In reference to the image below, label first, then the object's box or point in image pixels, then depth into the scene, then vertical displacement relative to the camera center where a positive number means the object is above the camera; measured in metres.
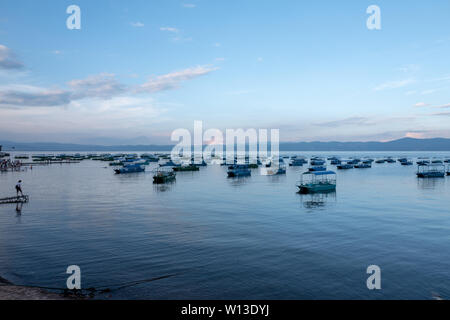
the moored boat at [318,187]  51.88 -5.85
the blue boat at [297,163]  140.44 -3.90
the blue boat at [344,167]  117.75 -5.01
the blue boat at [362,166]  121.38 -4.85
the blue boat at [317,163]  134.34 -3.85
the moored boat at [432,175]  80.00 -5.79
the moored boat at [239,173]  81.49 -4.93
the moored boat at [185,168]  102.50 -4.28
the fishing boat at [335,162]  144.10 -3.69
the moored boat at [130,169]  90.36 -3.90
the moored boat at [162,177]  65.75 -4.88
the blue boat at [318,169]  92.69 -4.51
